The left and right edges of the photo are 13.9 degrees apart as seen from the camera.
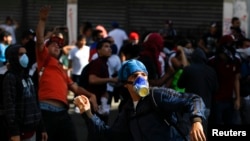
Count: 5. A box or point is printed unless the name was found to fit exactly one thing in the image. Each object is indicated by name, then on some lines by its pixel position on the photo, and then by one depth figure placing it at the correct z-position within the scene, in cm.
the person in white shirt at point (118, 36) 2309
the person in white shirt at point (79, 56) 1889
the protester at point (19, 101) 920
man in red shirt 1034
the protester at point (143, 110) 633
